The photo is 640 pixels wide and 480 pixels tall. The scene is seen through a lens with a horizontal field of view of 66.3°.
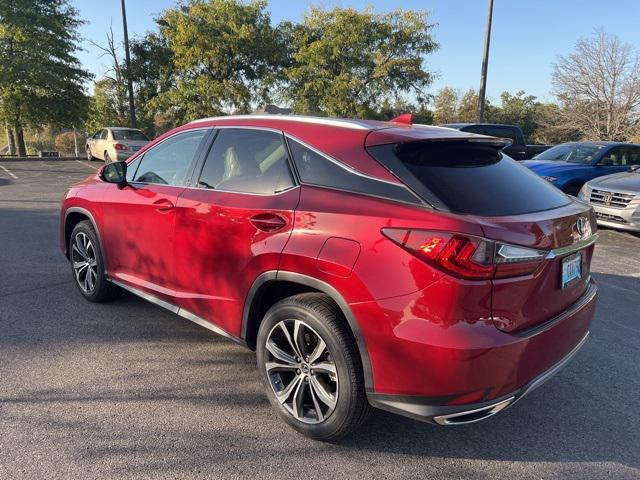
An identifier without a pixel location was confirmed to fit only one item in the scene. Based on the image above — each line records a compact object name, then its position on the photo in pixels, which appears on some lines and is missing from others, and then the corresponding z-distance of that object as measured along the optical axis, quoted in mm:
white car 18172
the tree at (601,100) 26016
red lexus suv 2197
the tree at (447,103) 54625
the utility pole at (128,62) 23656
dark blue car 10039
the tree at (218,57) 27062
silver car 8008
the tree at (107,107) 30641
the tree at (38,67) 24062
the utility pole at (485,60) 14805
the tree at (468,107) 50369
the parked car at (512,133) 14607
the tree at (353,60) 28344
